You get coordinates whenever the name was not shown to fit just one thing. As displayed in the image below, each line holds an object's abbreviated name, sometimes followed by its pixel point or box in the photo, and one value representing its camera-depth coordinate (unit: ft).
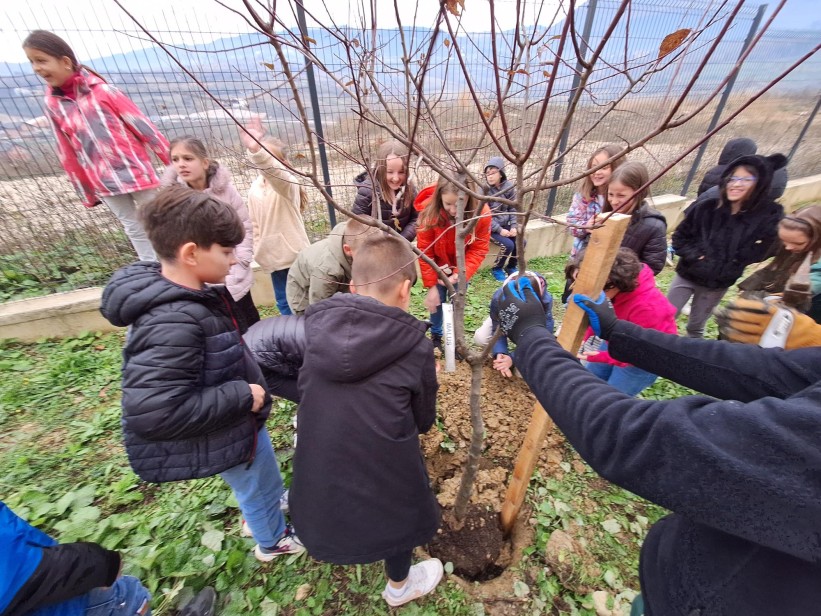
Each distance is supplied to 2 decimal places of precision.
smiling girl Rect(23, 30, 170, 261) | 8.17
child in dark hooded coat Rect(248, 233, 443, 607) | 3.80
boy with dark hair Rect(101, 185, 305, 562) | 3.86
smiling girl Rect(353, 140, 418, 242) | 8.51
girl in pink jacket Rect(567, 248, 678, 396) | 6.55
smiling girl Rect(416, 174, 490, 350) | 8.04
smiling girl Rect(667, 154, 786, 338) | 8.56
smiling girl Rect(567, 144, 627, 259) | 9.72
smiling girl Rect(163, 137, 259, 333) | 8.27
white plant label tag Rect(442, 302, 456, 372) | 5.07
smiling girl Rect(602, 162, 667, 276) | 8.60
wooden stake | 3.71
